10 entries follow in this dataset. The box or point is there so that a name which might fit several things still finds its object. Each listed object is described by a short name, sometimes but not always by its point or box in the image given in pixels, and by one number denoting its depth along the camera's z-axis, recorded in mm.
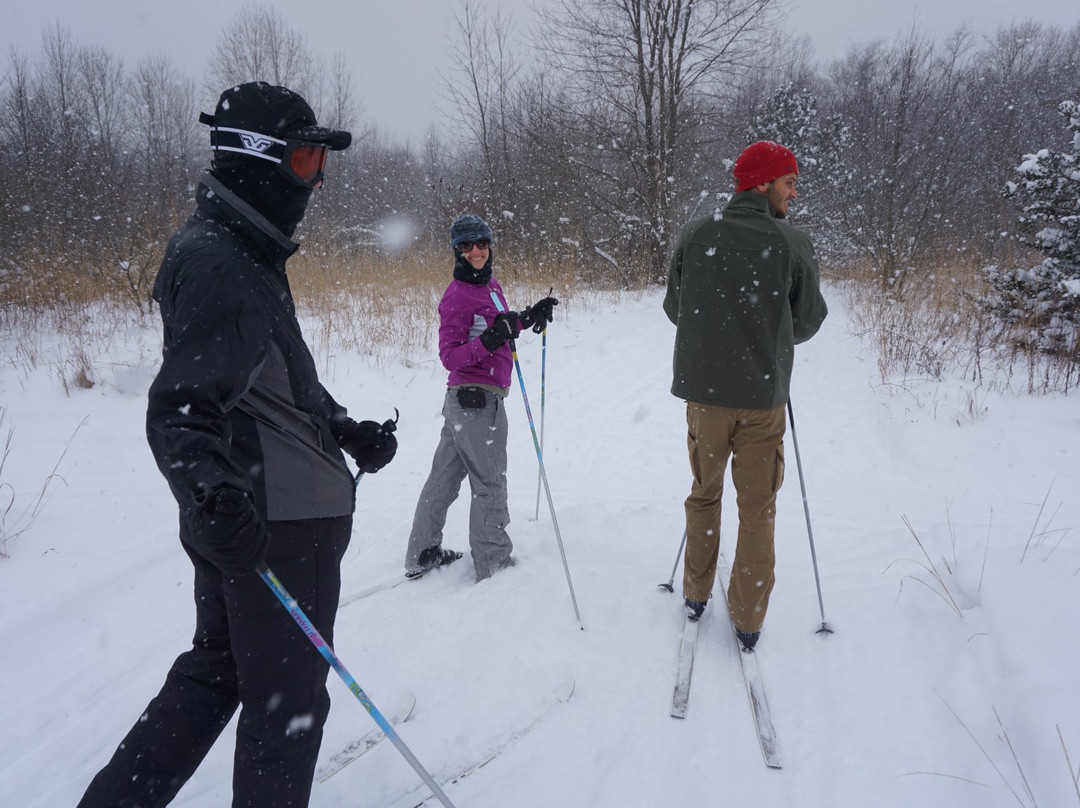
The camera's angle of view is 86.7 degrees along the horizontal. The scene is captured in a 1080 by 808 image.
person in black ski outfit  1235
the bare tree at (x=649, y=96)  16359
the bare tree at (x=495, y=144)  16464
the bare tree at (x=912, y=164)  12359
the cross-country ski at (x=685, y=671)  2371
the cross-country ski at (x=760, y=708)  2133
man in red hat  2447
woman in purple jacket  3006
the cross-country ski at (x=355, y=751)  2037
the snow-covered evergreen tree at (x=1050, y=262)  6141
